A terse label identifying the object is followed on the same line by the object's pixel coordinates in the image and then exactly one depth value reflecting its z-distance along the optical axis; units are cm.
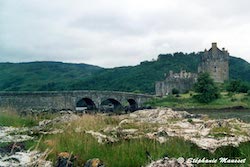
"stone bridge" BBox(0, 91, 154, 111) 2778
